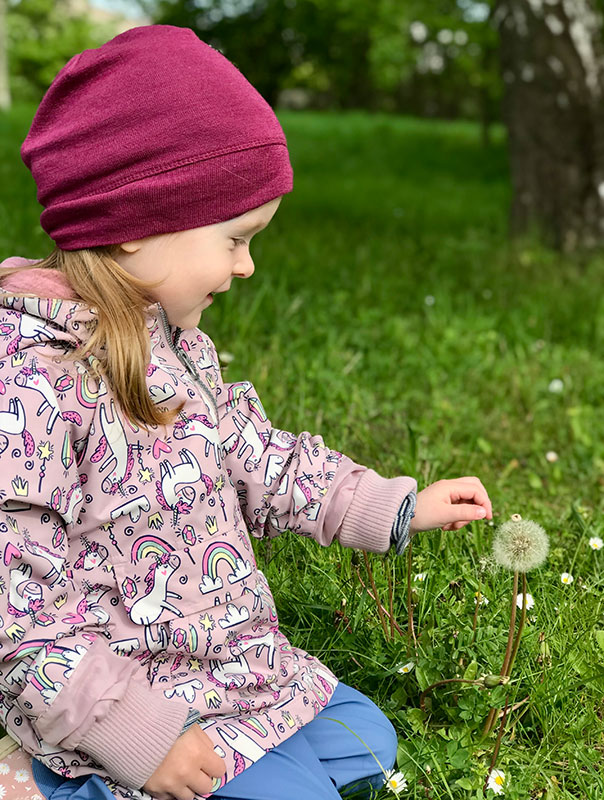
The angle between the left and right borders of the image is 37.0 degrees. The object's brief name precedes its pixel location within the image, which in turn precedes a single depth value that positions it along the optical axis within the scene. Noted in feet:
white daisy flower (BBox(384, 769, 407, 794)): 6.01
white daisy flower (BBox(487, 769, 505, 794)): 5.97
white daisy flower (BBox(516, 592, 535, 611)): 6.66
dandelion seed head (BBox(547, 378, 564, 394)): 13.20
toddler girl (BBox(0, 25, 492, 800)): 4.92
